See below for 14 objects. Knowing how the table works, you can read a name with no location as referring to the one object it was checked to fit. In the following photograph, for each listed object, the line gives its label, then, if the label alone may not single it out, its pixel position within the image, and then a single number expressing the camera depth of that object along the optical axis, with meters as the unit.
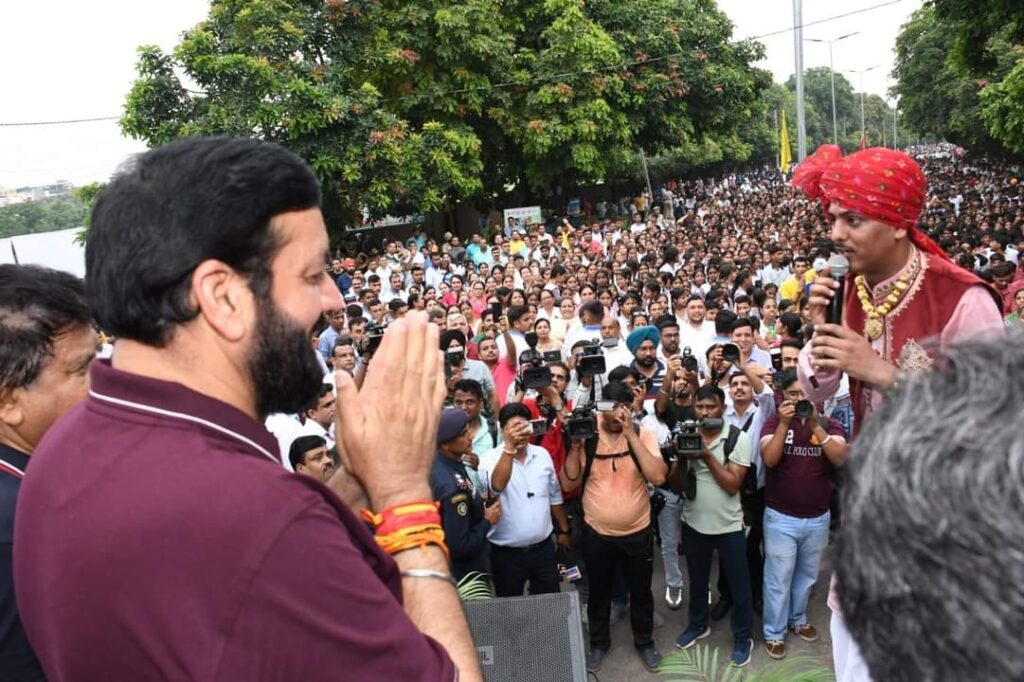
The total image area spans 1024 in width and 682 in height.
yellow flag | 24.95
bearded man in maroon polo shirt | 0.94
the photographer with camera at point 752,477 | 5.02
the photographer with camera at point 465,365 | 5.89
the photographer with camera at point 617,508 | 4.68
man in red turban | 2.15
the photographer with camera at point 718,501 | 4.67
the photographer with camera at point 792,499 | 4.54
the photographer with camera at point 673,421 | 5.28
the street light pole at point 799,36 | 19.58
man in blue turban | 6.12
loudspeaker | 3.00
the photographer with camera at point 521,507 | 4.59
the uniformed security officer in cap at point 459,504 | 4.09
